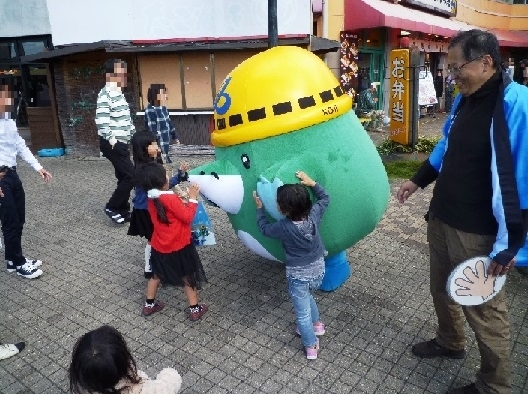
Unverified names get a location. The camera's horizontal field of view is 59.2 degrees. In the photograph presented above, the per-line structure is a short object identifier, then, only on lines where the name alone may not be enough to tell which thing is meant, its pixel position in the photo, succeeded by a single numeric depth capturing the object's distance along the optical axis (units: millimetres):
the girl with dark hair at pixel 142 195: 4039
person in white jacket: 4191
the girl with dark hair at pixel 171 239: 3395
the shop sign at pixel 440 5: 14712
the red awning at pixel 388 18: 11477
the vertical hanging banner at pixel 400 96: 8844
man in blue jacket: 2281
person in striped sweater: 5562
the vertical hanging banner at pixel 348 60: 12194
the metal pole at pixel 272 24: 8148
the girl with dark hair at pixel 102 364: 1633
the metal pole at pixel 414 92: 8688
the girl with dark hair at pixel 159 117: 6098
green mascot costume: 3223
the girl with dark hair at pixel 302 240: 2896
